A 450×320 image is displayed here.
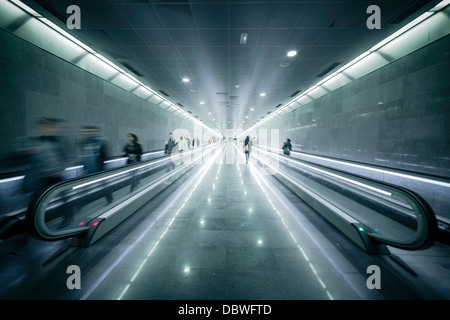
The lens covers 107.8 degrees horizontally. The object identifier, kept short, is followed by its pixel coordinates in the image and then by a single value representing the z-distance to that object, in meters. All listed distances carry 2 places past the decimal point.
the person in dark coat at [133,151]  5.41
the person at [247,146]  10.43
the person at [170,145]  10.97
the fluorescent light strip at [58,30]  4.24
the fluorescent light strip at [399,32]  4.16
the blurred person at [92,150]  3.71
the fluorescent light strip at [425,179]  2.87
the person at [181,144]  11.60
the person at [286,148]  10.56
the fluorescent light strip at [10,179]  3.39
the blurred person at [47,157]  2.73
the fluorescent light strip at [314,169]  3.75
